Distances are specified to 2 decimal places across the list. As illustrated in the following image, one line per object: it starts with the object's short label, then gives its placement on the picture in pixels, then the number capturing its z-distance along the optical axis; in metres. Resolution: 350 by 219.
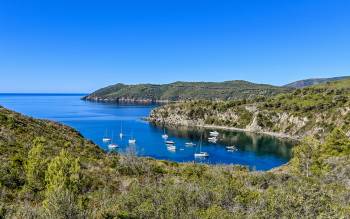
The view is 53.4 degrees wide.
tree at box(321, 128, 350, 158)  49.25
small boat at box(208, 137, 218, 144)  148.30
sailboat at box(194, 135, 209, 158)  116.54
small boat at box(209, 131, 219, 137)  161.20
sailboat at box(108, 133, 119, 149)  126.52
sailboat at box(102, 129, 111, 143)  141.12
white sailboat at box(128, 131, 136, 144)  137.25
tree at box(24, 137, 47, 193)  23.45
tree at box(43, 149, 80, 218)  15.54
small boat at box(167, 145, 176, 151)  127.19
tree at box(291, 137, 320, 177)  41.43
